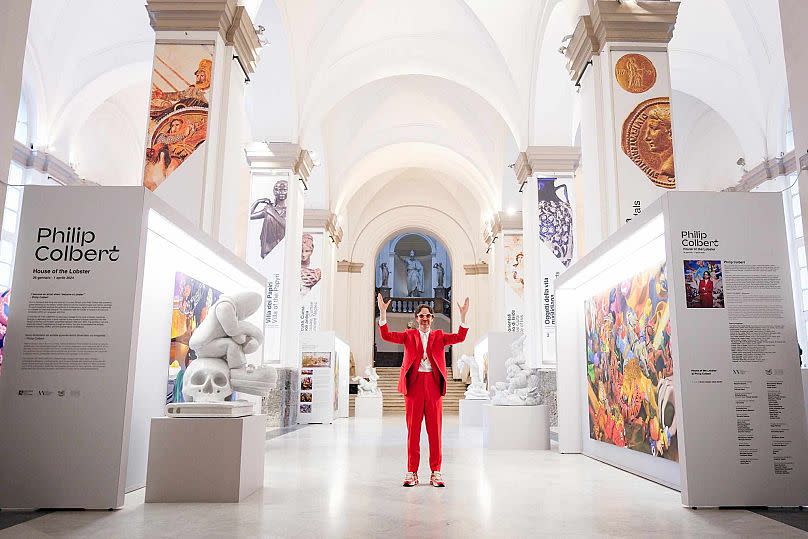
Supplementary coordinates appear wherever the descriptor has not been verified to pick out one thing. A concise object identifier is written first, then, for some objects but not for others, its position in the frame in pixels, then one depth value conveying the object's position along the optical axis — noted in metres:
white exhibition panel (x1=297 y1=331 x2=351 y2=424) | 15.30
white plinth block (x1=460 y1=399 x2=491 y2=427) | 15.68
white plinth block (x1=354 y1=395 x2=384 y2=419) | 18.55
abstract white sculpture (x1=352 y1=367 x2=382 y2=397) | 18.81
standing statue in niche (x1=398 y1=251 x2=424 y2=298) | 33.72
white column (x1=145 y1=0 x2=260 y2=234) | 8.15
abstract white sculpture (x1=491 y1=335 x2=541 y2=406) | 9.75
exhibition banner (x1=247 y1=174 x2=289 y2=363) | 12.89
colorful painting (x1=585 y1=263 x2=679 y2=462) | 5.55
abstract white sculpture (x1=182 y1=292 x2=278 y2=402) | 5.10
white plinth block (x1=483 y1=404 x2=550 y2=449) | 9.30
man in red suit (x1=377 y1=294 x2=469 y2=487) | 5.51
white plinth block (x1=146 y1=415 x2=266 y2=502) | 4.66
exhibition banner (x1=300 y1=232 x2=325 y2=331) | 18.30
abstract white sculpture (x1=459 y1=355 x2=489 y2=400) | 16.89
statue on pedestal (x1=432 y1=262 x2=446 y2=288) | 33.72
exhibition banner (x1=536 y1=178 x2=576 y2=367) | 13.03
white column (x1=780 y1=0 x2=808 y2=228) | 4.12
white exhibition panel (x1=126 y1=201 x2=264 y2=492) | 5.34
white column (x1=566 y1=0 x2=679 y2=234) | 8.10
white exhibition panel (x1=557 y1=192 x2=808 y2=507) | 4.61
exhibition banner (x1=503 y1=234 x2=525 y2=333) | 18.44
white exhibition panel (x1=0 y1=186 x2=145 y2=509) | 4.43
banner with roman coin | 8.07
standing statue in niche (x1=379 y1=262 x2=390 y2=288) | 33.97
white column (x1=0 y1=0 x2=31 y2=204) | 3.93
